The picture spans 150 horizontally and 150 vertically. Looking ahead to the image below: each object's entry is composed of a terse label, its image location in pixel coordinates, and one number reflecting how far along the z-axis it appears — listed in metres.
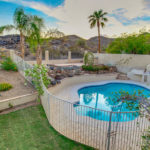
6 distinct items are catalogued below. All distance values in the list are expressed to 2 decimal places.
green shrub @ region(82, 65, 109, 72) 14.45
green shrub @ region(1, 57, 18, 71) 10.89
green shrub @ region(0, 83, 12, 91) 7.59
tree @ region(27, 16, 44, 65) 10.36
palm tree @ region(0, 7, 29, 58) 10.46
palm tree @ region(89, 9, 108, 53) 19.33
